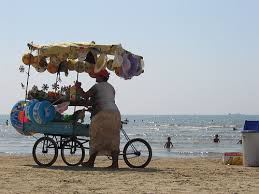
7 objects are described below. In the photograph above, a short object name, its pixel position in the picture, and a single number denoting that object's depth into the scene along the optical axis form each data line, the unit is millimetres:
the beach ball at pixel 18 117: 12070
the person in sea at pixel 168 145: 34906
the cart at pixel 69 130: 11711
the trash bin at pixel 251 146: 12680
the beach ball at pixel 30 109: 11742
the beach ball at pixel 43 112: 11617
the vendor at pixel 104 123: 11344
